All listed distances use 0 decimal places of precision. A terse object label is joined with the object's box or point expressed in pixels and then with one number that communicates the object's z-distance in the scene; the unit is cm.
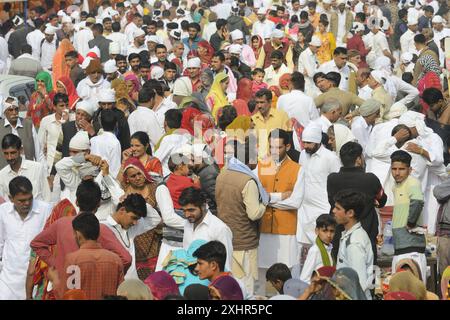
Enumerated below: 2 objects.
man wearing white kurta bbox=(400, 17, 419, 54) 2220
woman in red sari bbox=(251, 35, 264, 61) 2017
